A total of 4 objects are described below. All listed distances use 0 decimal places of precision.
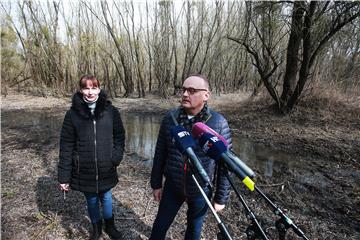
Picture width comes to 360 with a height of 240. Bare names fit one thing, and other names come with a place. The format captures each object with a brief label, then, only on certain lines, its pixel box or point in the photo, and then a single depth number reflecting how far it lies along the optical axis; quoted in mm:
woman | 2627
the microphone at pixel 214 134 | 1175
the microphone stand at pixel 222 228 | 1223
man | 2074
